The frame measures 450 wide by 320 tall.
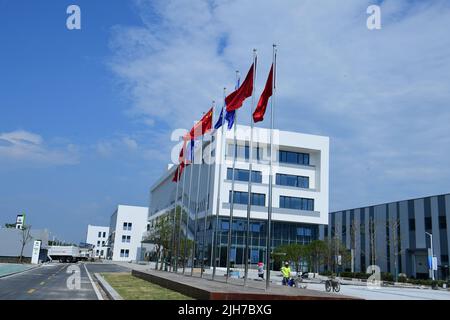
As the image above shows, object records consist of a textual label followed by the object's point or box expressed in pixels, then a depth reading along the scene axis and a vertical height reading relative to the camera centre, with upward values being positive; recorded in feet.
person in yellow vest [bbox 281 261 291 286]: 83.66 -2.10
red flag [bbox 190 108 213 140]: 91.66 +27.42
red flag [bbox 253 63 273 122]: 63.16 +22.77
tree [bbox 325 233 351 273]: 175.94 +5.11
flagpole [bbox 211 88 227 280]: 83.31 +4.75
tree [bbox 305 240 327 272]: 169.48 +4.78
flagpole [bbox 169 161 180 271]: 122.76 +21.61
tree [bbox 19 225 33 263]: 201.48 +6.66
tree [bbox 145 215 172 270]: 155.94 +7.73
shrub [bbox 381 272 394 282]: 167.02 -3.41
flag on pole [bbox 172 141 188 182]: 120.57 +24.38
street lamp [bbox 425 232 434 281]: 139.99 +2.15
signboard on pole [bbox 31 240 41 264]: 178.40 -0.84
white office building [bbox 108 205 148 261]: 351.67 +17.23
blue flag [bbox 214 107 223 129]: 88.81 +26.61
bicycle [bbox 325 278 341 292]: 89.35 -3.96
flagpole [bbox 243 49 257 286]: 63.50 +7.07
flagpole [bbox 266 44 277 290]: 53.11 +9.82
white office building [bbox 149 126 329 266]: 193.88 +30.29
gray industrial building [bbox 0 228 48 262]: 212.02 +1.50
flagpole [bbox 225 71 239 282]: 70.85 +2.46
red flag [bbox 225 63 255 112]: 70.33 +26.50
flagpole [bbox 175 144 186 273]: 117.74 +26.07
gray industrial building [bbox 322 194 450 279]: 192.54 +15.23
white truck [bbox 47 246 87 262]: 241.76 -1.55
